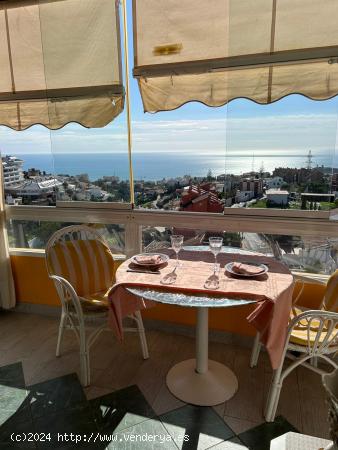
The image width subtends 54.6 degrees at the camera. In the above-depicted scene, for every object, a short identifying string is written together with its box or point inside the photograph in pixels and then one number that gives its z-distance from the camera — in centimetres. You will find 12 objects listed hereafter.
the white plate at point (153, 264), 192
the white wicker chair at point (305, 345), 160
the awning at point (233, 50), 204
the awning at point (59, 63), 247
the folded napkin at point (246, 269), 180
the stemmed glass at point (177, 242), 195
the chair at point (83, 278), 209
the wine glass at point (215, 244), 186
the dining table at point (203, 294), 160
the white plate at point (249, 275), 178
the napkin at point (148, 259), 196
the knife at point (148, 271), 188
